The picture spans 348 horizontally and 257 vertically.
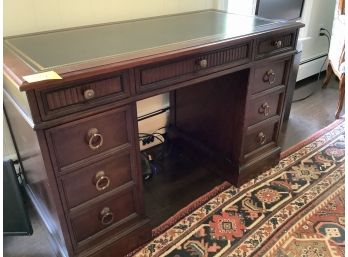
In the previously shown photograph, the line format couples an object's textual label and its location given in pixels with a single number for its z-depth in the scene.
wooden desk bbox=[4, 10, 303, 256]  0.95
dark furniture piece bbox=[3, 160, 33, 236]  1.29
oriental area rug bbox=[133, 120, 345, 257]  1.37
